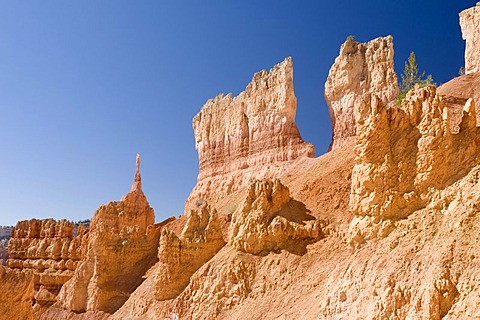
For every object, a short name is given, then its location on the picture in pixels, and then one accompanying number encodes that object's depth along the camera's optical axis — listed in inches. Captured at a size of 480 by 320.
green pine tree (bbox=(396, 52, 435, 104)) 1208.2
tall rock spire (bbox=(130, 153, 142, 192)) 2157.2
